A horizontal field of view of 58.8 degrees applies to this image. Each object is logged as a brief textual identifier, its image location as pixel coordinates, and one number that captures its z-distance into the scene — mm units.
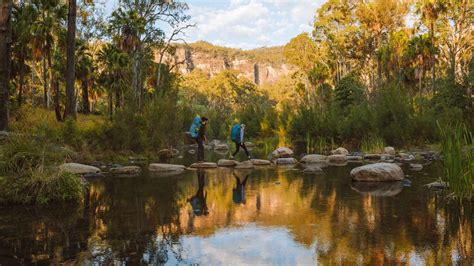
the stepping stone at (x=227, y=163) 16312
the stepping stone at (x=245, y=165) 15570
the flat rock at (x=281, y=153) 21047
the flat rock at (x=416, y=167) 13641
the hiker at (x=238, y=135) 18531
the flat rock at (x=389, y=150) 19884
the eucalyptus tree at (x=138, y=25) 37981
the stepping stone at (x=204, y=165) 15609
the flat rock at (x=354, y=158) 17953
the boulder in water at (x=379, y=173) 10938
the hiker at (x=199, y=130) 17031
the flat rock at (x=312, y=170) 13617
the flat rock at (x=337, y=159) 17328
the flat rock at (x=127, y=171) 13391
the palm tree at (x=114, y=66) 39719
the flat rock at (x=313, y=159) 17562
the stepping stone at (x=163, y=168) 14278
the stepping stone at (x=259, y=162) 16491
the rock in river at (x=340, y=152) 20984
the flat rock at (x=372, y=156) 17969
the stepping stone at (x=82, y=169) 12523
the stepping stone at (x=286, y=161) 17067
